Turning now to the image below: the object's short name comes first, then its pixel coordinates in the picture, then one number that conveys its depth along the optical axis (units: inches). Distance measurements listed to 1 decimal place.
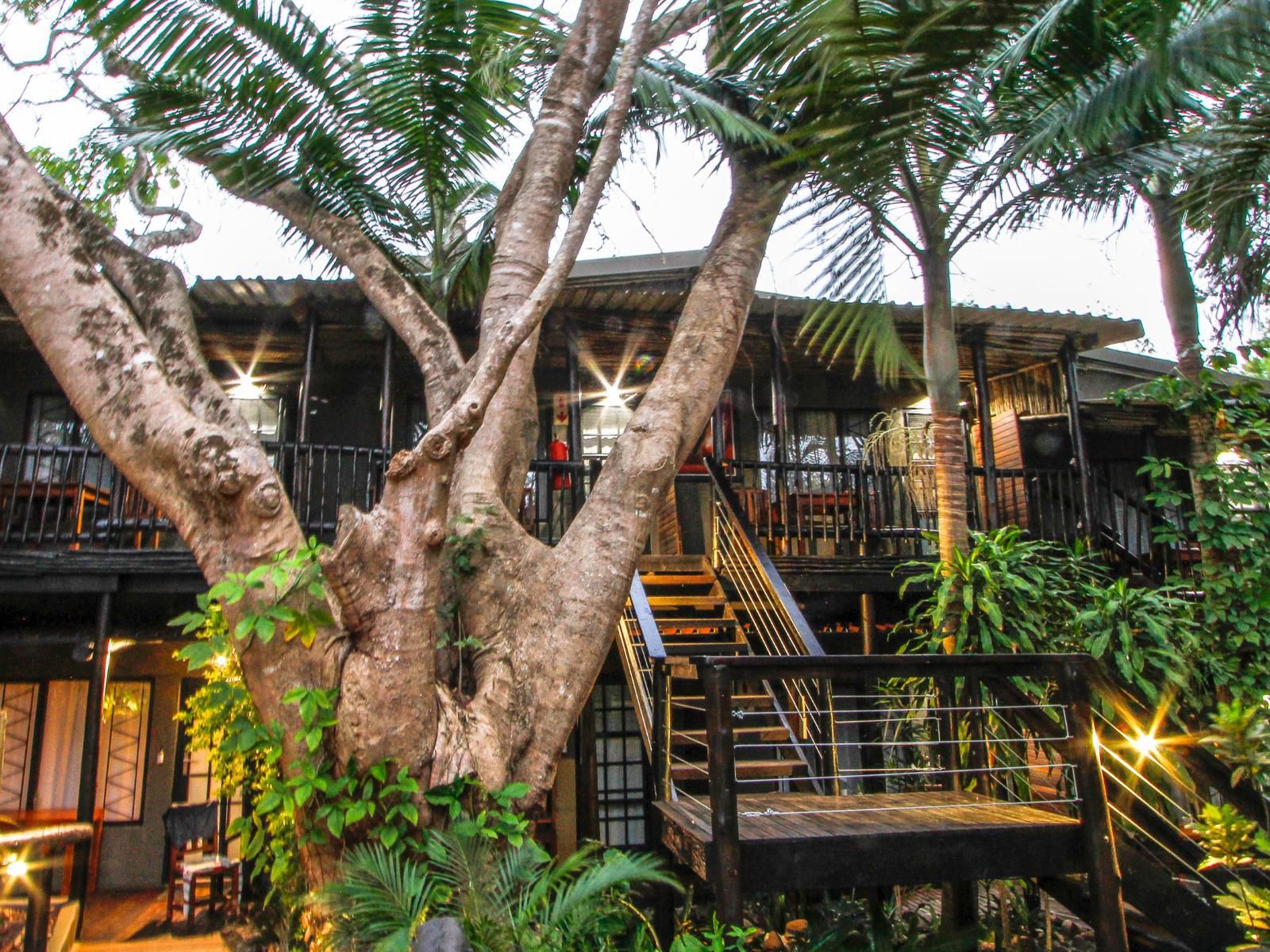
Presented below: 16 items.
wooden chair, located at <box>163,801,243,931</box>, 296.5
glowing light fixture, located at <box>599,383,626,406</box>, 434.3
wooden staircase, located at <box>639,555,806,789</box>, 214.5
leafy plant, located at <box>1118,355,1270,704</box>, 261.1
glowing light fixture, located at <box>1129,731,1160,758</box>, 160.2
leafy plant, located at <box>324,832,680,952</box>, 117.3
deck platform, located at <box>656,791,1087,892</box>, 138.9
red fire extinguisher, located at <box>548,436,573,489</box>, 401.1
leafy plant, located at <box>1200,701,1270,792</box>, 158.1
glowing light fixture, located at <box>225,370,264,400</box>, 402.6
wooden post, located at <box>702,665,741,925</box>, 136.3
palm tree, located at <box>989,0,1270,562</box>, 171.2
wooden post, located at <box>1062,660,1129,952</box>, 140.9
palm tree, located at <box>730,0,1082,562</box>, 137.1
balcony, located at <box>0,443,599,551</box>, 273.7
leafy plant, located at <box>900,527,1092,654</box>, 234.1
